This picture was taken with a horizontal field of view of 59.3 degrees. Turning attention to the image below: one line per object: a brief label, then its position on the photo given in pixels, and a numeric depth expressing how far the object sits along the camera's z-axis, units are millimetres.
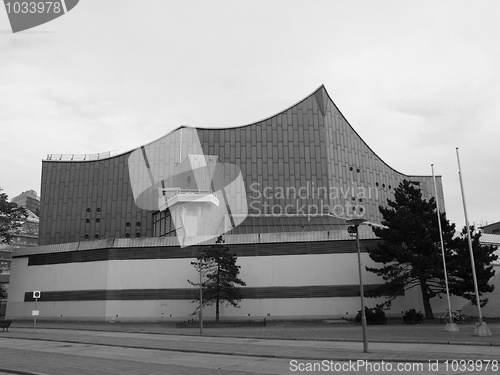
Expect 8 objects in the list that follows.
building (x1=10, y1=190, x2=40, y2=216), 161388
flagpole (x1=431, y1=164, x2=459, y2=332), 29139
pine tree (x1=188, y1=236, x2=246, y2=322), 41375
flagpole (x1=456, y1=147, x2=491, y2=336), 25747
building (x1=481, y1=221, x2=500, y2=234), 101900
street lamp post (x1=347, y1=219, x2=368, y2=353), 19516
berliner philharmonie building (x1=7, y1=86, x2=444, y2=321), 45281
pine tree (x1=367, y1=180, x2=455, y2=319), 37531
